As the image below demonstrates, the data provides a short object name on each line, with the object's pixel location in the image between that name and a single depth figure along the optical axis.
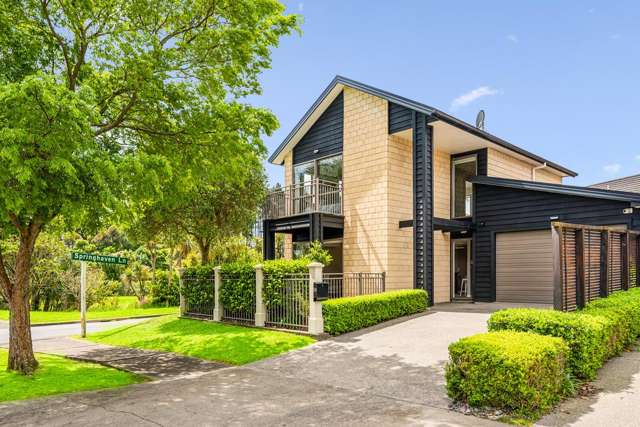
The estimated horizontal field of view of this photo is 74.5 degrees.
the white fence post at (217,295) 13.64
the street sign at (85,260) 12.20
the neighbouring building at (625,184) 22.37
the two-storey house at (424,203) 13.85
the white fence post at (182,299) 15.34
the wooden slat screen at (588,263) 7.17
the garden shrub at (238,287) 12.55
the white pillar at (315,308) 10.48
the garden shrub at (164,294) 27.03
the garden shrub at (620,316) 7.09
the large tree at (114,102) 6.38
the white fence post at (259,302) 12.09
